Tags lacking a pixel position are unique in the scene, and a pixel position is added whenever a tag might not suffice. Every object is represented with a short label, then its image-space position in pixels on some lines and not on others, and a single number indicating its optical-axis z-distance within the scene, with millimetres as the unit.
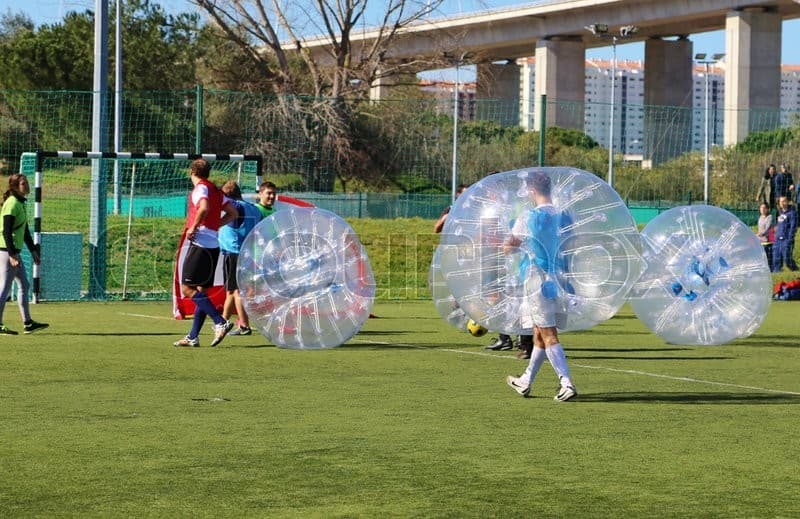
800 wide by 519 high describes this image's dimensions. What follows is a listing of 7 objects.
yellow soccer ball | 16219
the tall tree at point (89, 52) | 56000
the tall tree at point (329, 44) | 48250
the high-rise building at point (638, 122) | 28836
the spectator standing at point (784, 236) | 27953
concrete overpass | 69625
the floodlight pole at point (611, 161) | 35781
